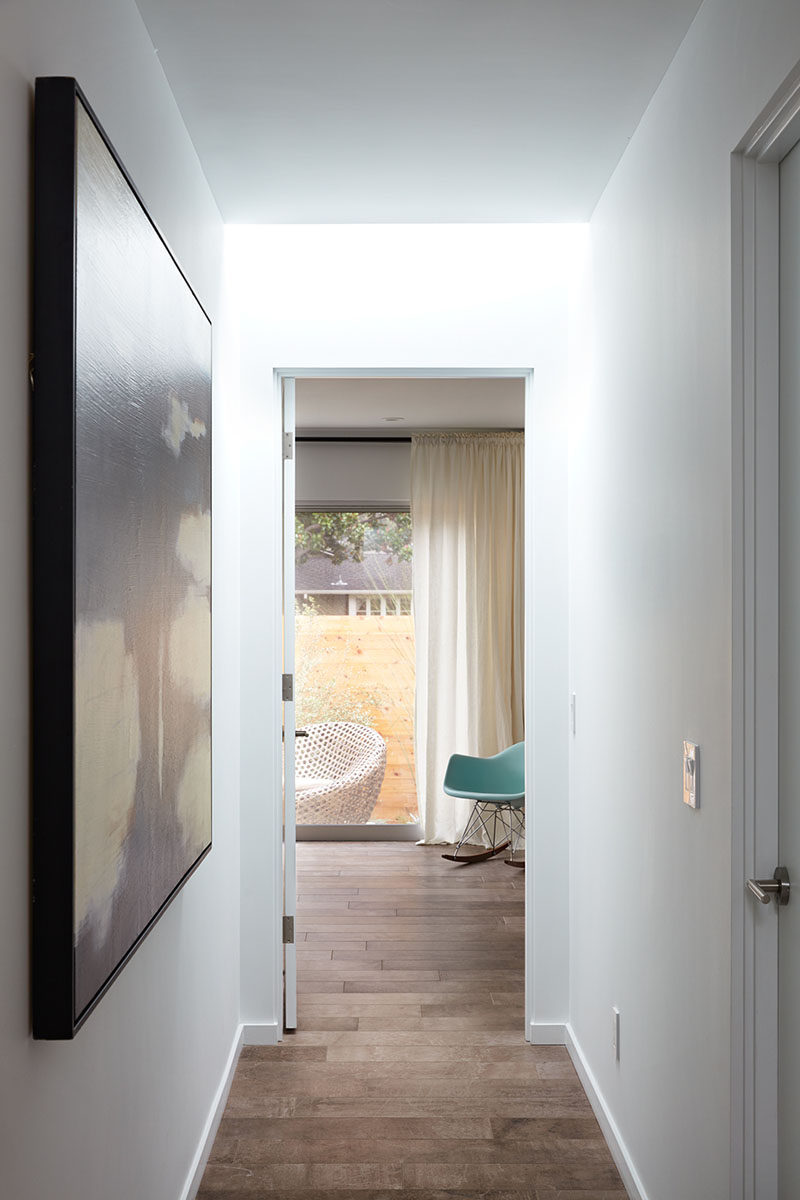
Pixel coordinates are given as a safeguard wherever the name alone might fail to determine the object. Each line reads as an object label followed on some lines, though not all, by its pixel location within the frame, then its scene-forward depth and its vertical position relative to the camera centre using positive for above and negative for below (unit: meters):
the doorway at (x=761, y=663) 1.57 -0.10
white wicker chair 6.27 -1.12
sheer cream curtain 6.07 -0.10
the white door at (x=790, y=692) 1.52 -0.14
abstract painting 1.24 +0.04
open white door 3.24 -0.60
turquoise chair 5.55 -1.06
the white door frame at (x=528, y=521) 3.14 +0.28
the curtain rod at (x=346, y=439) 6.34 +1.11
